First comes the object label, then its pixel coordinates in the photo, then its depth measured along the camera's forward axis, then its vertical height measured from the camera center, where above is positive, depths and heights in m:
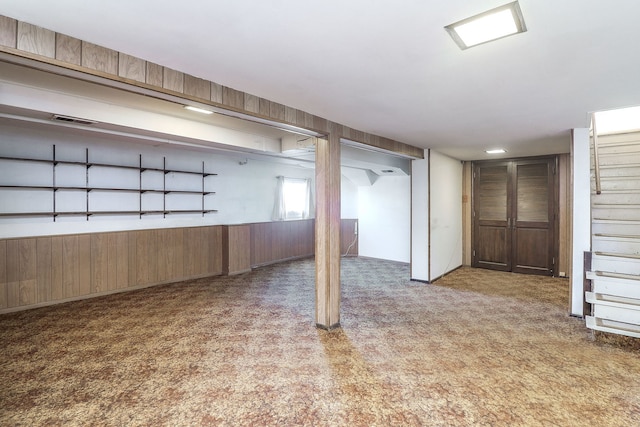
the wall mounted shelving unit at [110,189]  4.22 +0.35
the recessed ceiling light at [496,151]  5.41 +1.04
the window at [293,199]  7.56 +0.33
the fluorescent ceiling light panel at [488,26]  1.57 +0.95
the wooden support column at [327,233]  3.59 -0.22
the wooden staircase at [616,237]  3.29 -0.26
